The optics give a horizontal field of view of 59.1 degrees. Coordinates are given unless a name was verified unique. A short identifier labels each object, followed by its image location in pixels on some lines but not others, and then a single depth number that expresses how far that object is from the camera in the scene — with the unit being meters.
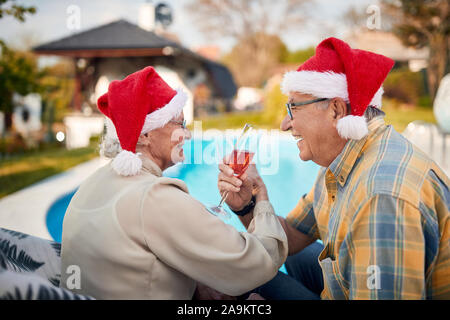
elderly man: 1.37
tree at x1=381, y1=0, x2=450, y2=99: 19.25
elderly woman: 1.50
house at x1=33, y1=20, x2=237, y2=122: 18.00
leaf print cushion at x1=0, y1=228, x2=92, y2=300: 1.30
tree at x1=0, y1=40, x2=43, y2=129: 7.57
